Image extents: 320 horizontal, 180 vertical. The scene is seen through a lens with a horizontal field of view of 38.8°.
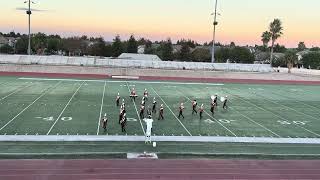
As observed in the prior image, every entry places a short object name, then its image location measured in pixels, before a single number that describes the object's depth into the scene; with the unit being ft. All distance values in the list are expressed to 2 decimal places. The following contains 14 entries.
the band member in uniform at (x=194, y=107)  87.20
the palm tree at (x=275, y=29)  263.31
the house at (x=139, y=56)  256.36
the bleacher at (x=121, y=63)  181.88
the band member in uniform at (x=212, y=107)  89.15
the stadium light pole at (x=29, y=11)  190.69
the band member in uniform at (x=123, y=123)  67.15
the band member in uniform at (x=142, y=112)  79.43
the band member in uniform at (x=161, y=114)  79.51
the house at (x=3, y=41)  451.94
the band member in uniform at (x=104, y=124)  67.26
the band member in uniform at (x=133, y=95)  103.03
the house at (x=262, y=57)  397.39
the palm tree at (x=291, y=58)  255.86
